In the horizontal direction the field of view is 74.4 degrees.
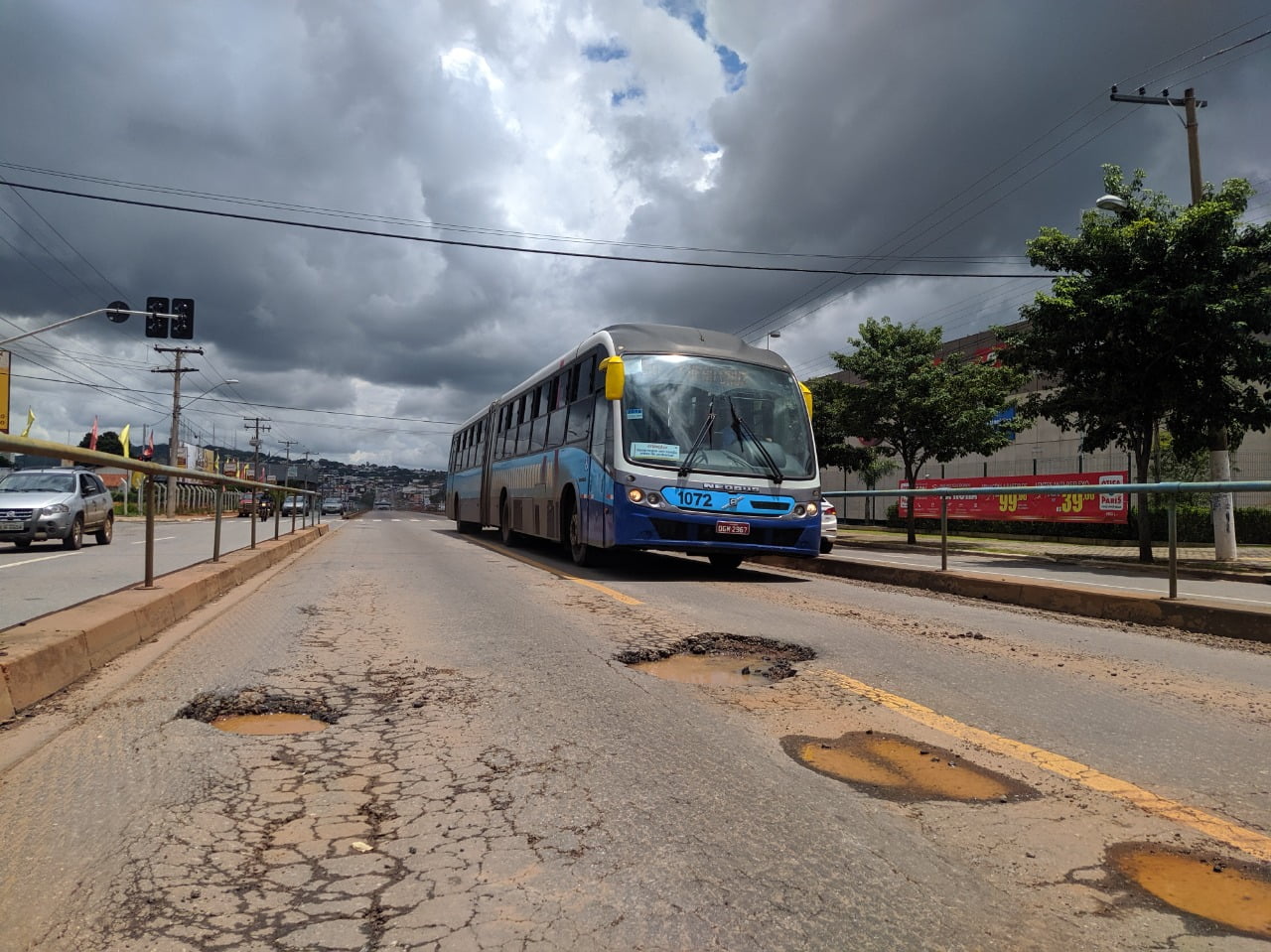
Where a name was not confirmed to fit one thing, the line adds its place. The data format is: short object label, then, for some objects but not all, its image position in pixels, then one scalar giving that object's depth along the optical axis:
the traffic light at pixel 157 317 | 24.42
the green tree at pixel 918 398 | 23.19
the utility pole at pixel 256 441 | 81.50
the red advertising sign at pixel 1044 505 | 24.44
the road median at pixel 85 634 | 4.29
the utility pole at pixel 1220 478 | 16.06
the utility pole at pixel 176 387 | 43.69
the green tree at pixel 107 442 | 80.25
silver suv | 9.84
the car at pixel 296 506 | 20.64
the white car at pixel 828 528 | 15.72
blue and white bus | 10.30
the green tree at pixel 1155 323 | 14.84
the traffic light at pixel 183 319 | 24.66
